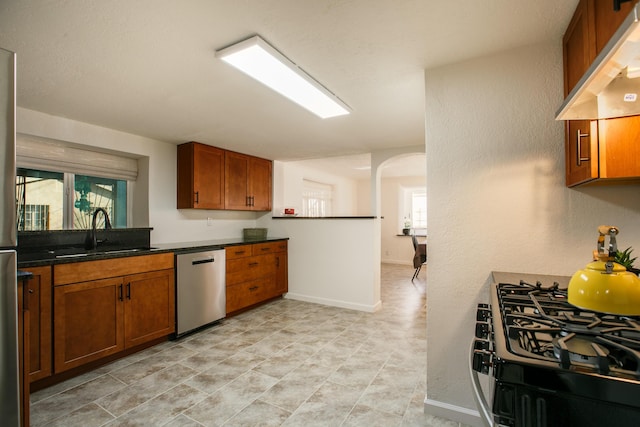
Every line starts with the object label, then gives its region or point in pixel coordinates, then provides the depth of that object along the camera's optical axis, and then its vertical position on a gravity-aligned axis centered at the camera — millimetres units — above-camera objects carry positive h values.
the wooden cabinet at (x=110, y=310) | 2215 -790
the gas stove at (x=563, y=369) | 589 -335
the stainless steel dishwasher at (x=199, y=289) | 3010 -786
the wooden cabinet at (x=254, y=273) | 3609 -764
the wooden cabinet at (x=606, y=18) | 933 +671
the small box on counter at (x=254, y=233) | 4523 -263
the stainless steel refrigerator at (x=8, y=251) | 1122 -132
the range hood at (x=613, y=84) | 700 +409
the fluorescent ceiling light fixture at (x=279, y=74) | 1618 +894
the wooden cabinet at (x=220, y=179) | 3602 +485
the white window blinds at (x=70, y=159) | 2619 +564
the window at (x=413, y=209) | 7574 +169
